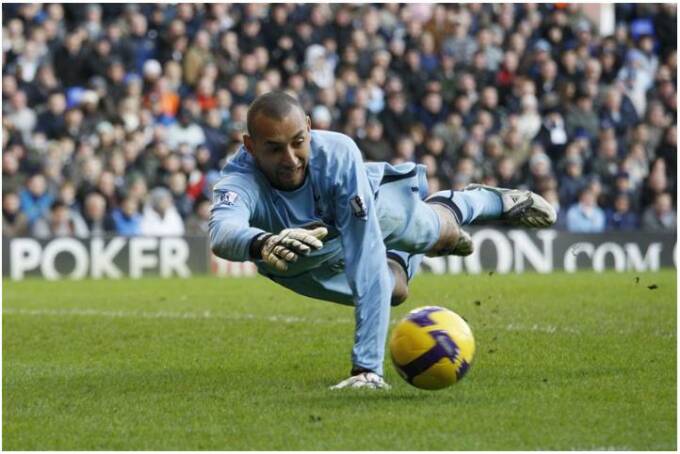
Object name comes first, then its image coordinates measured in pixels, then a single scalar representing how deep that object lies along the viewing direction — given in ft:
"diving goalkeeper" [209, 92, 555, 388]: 25.64
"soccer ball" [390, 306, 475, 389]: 26.09
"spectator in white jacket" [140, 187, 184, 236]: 67.62
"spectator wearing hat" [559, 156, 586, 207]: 75.61
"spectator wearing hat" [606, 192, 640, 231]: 75.72
